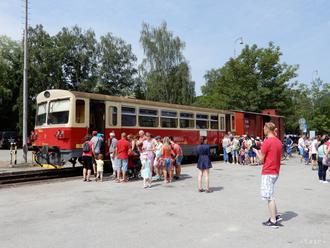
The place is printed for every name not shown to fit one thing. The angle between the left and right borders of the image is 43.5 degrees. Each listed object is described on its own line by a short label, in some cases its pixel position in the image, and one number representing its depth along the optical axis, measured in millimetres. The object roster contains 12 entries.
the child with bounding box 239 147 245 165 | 22391
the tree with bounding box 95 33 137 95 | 58312
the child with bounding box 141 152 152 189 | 12703
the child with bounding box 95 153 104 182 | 14305
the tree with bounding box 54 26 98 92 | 55719
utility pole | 22527
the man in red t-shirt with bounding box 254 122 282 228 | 7668
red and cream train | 15625
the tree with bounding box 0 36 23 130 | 51719
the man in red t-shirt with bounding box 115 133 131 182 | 13727
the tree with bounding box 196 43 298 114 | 36406
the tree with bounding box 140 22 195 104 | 51000
